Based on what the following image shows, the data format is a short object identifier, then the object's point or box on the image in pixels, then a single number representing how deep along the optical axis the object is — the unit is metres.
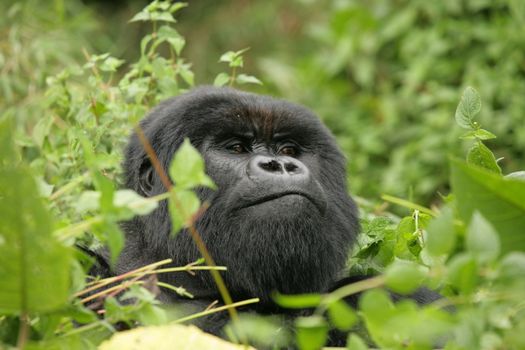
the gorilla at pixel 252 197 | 7.56
